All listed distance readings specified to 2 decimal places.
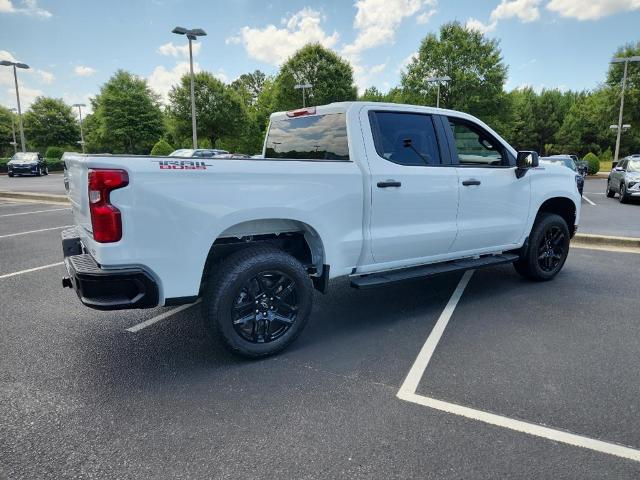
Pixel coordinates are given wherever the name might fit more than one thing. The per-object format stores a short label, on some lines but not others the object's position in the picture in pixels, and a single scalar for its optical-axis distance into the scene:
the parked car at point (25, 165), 30.14
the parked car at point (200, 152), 20.24
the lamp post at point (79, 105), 48.58
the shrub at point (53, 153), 46.06
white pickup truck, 2.92
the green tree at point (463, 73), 40.23
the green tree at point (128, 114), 48.19
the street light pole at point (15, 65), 29.25
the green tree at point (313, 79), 46.03
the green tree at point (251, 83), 84.52
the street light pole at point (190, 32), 19.49
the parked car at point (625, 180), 14.45
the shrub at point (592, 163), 31.89
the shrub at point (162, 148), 40.19
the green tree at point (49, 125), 59.12
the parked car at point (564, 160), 16.14
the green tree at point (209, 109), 44.44
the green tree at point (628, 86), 35.34
